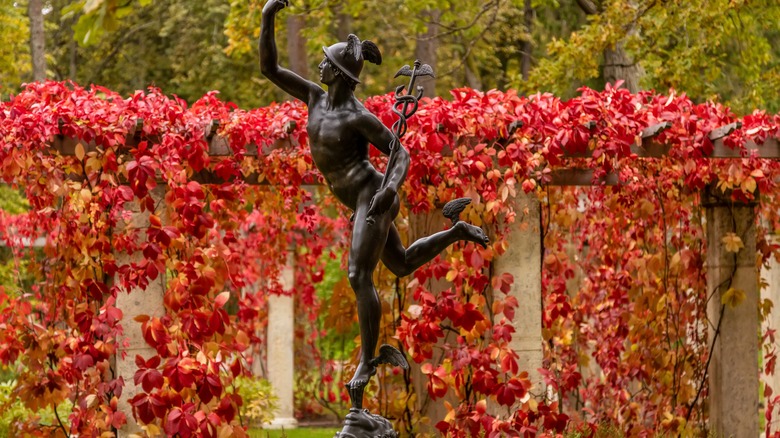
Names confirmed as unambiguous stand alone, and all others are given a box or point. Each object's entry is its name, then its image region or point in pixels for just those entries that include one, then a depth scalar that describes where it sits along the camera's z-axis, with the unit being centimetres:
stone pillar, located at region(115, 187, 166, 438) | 1311
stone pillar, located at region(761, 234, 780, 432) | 1886
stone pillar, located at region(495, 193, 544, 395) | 1330
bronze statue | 845
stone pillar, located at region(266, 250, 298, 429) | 2316
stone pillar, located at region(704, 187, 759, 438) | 1548
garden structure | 1220
